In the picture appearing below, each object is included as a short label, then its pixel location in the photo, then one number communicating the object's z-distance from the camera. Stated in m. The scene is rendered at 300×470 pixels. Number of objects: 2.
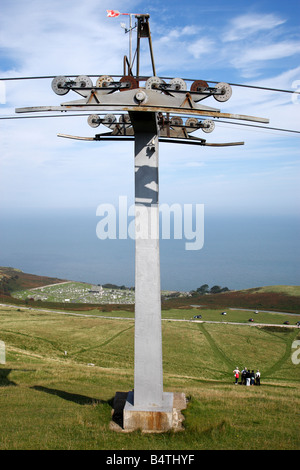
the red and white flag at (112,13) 10.35
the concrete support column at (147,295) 10.19
